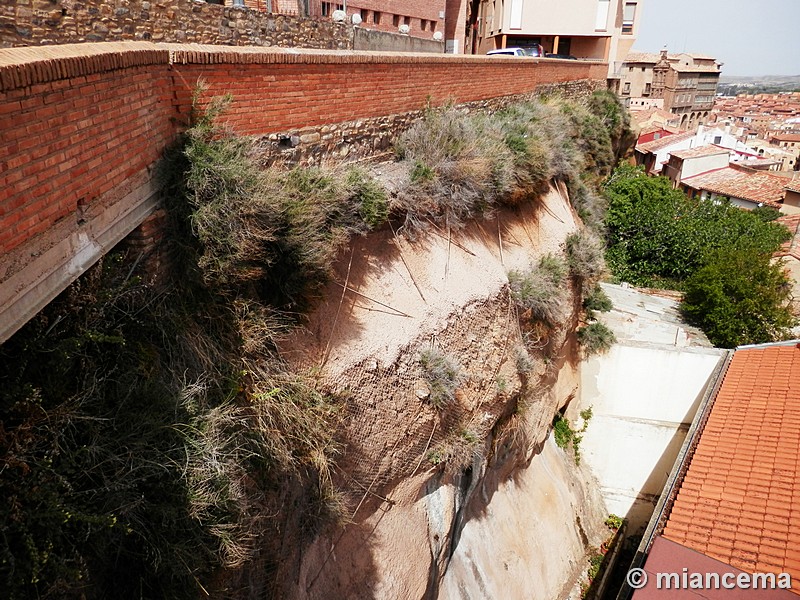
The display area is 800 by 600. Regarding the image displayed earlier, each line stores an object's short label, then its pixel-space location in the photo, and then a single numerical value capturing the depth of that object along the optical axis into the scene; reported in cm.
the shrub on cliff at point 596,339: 1277
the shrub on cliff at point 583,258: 1138
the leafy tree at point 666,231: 1783
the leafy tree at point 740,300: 1402
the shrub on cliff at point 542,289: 911
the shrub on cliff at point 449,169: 802
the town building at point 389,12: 1295
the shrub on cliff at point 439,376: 686
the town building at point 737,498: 625
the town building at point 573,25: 2245
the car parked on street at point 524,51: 1885
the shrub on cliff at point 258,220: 498
